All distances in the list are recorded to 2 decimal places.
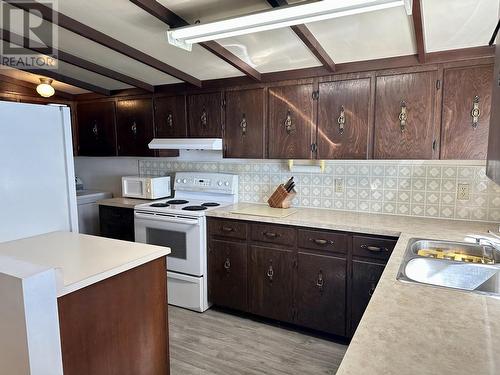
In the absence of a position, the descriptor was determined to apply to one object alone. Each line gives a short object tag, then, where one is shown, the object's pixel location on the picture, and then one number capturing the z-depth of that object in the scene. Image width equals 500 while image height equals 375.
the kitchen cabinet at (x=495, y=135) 0.94
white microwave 3.59
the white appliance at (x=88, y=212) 3.96
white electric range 2.98
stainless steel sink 1.59
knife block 3.06
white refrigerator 1.88
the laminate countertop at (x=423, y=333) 0.87
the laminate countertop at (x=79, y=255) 1.44
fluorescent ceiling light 1.60
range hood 3.13
